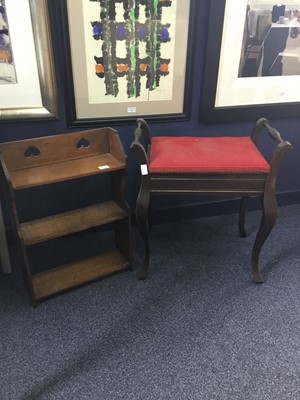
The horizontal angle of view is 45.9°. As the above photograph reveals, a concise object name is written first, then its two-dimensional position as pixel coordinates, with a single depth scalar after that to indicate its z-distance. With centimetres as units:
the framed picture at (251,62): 173
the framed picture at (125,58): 160
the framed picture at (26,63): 151
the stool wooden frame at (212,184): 147
